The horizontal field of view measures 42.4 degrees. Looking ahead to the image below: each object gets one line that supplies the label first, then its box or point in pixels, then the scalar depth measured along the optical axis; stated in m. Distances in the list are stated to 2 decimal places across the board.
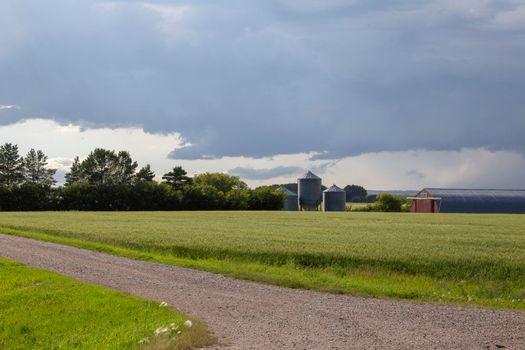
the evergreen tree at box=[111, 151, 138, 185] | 157.62
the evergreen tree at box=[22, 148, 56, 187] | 148.94
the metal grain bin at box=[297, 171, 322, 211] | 153.50
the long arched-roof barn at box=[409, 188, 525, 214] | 134.88
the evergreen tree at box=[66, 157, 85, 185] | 151.88
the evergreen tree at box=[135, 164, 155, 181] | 164.88
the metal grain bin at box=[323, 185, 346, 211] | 147.50
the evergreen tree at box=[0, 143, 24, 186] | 143.75
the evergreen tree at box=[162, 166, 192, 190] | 152.00
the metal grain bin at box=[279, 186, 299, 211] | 149.25
